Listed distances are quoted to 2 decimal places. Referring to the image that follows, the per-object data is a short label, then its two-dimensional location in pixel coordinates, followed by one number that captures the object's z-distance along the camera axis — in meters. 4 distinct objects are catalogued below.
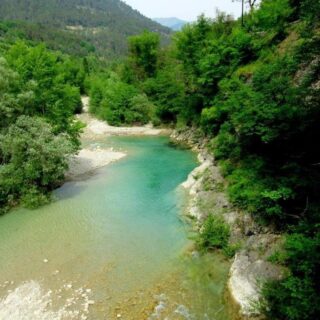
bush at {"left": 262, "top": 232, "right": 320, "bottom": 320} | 8.23
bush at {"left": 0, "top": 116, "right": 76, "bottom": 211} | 19.50
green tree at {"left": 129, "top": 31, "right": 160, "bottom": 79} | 52.22
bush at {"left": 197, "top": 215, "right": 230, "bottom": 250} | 14.03
